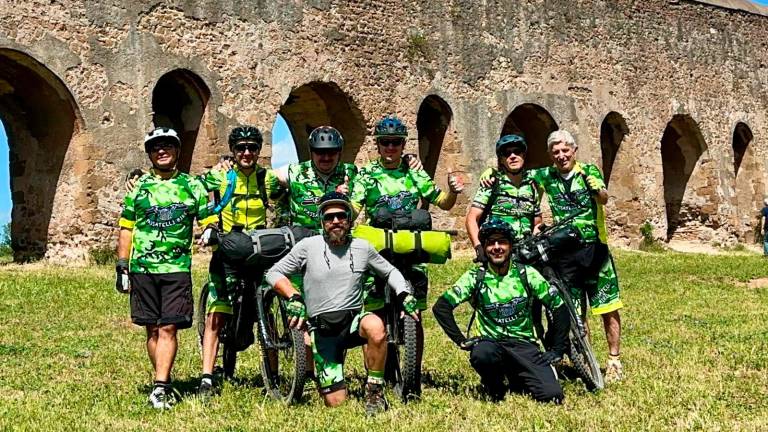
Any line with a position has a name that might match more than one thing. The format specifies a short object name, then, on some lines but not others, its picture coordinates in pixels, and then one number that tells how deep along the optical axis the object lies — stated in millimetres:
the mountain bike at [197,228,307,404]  5402
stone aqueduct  13305
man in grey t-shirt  5285
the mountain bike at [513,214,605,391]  5812
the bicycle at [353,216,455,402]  5527
